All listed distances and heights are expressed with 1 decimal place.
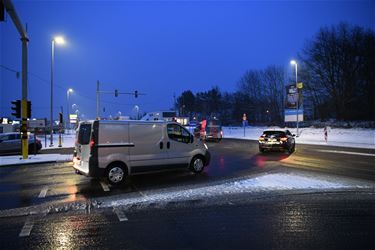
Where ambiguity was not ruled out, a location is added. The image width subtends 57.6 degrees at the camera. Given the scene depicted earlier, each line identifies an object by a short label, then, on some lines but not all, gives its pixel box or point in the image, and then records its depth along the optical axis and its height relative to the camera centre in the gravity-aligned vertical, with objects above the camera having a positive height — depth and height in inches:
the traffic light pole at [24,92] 717.3 +80.5
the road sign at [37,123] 1245.1 +24.4
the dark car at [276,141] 861.2 -35.5
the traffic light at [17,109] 729.0 +44.6
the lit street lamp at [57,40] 940.6 +249.7
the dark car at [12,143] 965.2 -37.6
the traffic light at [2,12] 424.7 +147.7
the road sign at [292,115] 1684.3 +62.3
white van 417.1 -25.5
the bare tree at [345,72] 2313.0 +383.9
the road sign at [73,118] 1717.5 +57.9
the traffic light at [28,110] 732.7 +42.5
